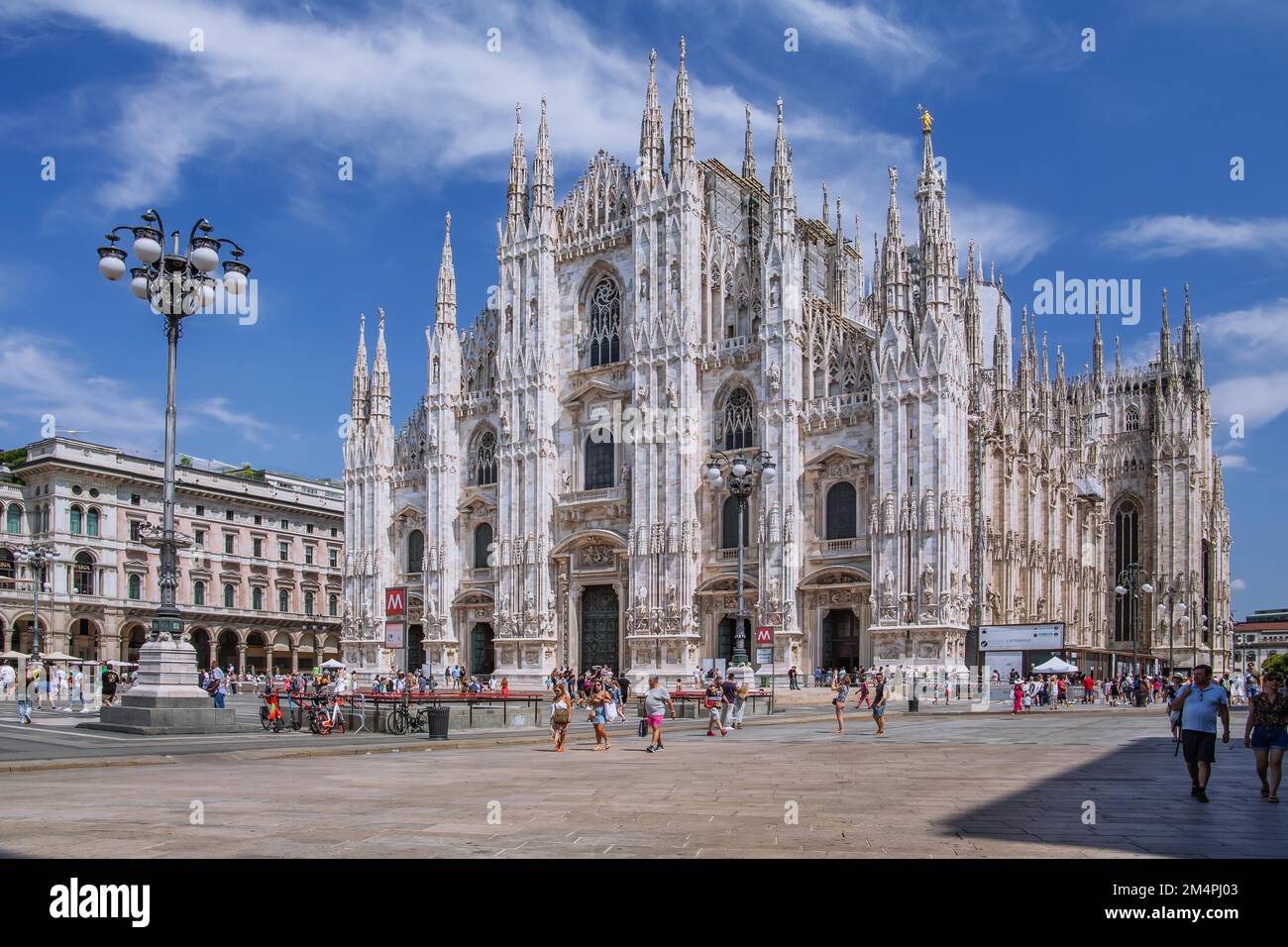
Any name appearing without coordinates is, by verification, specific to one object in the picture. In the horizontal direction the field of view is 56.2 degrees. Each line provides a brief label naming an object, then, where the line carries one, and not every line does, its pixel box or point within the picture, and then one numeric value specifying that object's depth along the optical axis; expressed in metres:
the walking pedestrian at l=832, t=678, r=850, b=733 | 27.13
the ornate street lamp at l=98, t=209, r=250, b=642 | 21.00
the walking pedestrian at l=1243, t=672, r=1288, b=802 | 12.59
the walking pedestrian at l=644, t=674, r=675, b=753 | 21.17
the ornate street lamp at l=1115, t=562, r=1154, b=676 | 52.84
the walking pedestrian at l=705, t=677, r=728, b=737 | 25.81
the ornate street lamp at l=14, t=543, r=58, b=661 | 48.12
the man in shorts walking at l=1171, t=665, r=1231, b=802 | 12.70
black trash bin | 23.53
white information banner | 41.72
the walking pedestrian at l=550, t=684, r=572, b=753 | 20.94
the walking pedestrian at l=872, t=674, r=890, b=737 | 25.22
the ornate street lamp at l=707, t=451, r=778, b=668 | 29.59
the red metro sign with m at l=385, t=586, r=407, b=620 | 20.78
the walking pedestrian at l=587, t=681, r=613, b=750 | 21.80
